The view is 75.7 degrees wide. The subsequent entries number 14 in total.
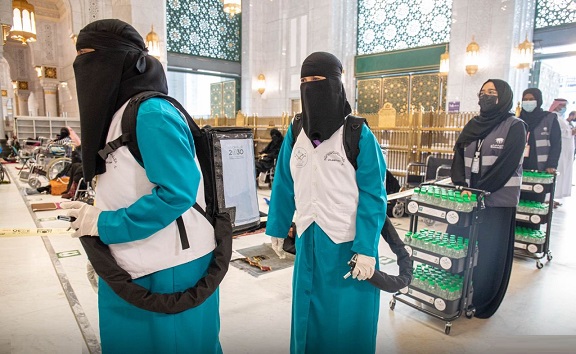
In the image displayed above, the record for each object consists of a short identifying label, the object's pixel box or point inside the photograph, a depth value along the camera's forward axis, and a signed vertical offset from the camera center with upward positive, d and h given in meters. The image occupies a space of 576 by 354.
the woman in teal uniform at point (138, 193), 1.20 -0.23
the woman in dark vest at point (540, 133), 4.66 -0.05
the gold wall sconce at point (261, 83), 12.76 +1.45
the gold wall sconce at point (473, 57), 8.15 +1.57
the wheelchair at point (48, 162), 7.71 -0.86
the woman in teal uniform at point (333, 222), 1.70 -0.44
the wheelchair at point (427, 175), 5.49 -0.72
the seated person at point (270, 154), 7.85 -0.61
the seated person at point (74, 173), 6.62 -0.90
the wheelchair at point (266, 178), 8.05 -1.18
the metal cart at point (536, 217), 3.90 -0.93
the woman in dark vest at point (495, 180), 2.64 -0.37
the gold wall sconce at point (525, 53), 7.52 +1.54
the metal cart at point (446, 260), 2.51 -0.91
